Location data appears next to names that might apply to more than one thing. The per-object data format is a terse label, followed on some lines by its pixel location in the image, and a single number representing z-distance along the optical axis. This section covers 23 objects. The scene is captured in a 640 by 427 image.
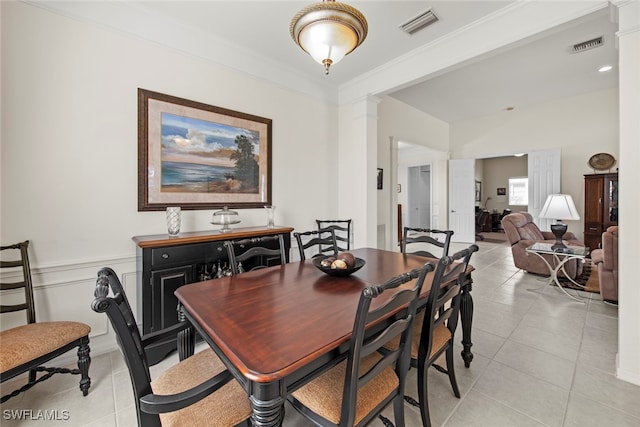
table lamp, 3.67
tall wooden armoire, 4.73
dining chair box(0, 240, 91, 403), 1.46
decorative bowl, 1.67
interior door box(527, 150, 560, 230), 5.61
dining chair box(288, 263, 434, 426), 0.98
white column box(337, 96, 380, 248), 3.90
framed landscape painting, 2.49
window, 9.90
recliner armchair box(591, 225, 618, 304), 2.87
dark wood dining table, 0.86
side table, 3.35
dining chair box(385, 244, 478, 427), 1.40
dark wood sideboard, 2.13
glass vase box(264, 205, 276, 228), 3.19
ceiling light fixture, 1.54
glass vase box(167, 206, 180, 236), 2.43
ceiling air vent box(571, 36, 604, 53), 3.32
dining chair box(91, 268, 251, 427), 0.91
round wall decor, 5.05
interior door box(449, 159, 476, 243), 6.75
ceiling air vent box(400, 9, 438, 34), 2.55
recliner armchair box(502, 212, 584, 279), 3.92
